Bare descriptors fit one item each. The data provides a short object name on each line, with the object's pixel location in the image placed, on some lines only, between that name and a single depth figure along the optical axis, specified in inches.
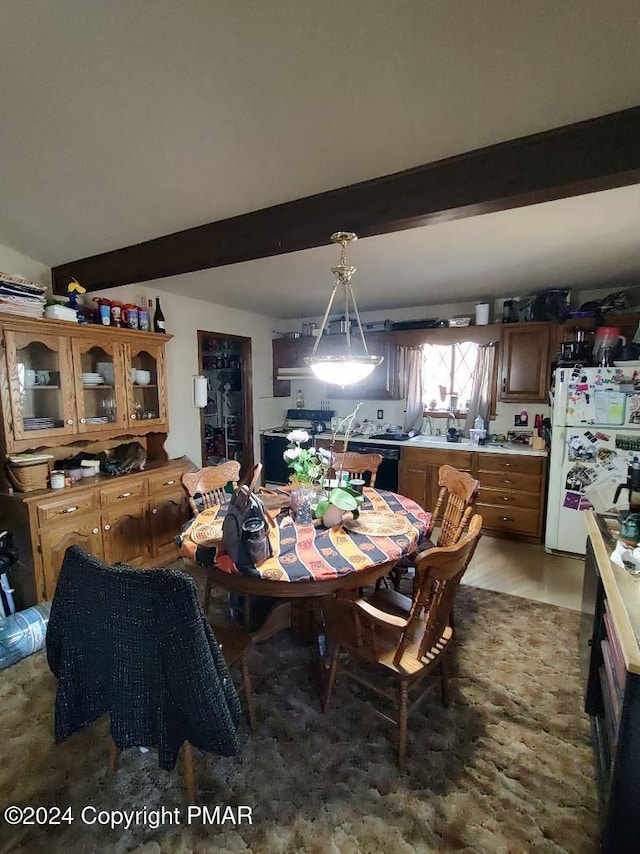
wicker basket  93.7
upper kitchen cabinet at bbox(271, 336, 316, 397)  190.9
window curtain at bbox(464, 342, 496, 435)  155.2
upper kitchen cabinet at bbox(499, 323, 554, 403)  140.0
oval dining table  61.7
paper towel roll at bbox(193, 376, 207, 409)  152.7
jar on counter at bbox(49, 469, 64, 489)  99.1
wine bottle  130.1
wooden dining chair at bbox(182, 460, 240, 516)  99.9
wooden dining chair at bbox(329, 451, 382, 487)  116.0
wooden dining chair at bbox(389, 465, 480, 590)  83.0
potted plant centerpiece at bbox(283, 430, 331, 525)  83.3
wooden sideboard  92.7
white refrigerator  117.7
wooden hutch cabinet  92.9
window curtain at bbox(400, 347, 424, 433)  169.9
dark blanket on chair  44.8
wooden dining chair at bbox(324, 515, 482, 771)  54.6
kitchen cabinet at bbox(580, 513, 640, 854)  40.6
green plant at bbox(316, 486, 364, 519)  77.4
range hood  187.8
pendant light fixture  75.0
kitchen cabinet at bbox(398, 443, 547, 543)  136.9
